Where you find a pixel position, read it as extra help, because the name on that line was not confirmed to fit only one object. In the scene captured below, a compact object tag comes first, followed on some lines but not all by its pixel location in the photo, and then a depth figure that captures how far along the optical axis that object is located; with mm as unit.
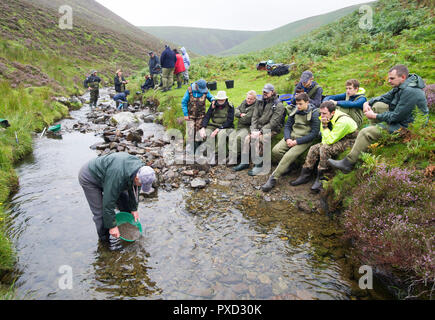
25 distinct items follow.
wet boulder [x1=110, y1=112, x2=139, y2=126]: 14705
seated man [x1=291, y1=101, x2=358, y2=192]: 6629
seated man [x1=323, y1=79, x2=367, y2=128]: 6857
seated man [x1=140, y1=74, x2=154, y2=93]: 20997
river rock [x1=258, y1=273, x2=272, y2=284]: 4430
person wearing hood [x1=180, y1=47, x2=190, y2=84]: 18203
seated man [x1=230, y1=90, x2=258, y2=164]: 8880
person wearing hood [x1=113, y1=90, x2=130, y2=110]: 18016
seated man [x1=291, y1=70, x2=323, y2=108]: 8195
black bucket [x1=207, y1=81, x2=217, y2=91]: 14493
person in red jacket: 17189
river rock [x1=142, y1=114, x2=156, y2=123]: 15005
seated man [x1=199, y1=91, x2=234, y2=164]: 9516
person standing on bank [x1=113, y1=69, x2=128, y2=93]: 18298
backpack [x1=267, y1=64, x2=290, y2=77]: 14578
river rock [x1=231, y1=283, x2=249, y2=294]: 4281
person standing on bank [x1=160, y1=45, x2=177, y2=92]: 16297
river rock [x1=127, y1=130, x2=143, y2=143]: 11594
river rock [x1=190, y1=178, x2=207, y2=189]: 7938
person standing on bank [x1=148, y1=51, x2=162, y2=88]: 20141
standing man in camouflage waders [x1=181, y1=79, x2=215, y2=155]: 9750
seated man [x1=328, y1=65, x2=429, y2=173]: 5402
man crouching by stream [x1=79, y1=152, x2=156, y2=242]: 4539
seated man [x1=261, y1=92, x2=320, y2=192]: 7262
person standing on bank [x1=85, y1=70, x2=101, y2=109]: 18141
